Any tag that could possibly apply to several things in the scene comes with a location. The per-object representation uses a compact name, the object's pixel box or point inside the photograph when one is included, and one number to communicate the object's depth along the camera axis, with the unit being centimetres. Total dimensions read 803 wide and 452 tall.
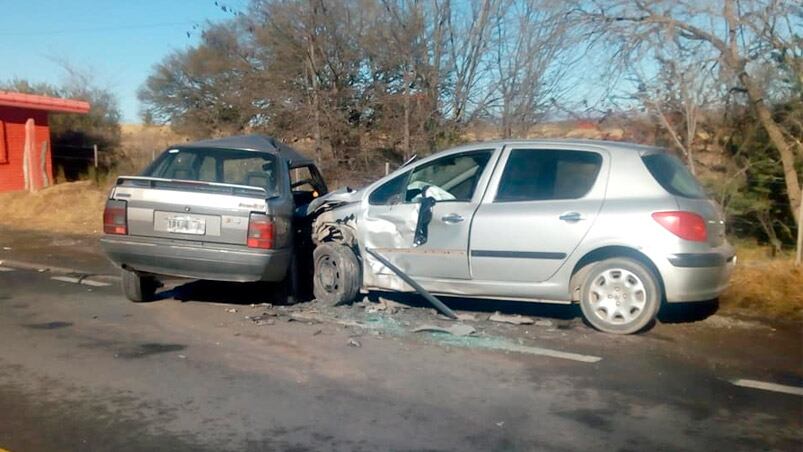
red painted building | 2111
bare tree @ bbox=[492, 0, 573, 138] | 1534
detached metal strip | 773
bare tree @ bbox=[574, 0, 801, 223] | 1145
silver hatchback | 693
